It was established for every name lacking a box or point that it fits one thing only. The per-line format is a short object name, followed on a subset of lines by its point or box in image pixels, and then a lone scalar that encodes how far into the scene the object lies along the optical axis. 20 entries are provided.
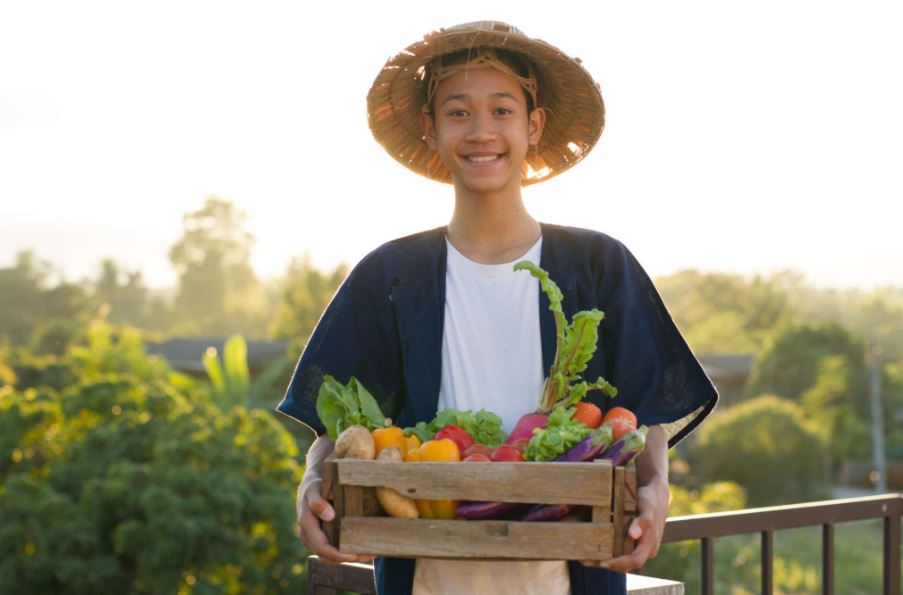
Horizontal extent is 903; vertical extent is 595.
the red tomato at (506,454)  1.67
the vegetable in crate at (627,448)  1.64
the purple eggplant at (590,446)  1.65
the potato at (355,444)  1.70
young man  1.95
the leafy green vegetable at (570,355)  1.83
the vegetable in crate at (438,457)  1.66
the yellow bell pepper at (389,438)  1.75
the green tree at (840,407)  30.72
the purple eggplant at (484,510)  1.63
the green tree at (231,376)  17.28
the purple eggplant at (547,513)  1.63
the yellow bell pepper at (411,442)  1.76
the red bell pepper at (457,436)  1.75
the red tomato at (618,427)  1.71
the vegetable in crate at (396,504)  1.65
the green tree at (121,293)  62.56
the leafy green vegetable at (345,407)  1.88
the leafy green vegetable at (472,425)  1.80
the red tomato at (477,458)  1.66
